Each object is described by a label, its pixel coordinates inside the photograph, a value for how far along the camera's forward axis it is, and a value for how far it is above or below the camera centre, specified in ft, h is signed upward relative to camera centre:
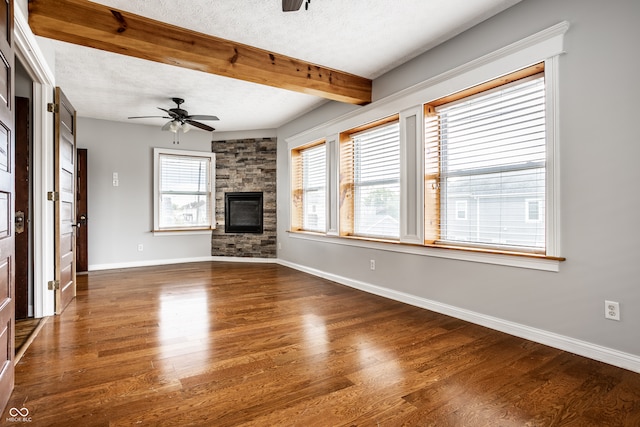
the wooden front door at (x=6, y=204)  5.84 +0.18
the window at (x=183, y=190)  21.34 +1.52
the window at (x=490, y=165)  9.16 +1.40
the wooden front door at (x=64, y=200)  11.09 +0.48
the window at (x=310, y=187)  18.44 +1.44
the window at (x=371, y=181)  13.69 +1.39
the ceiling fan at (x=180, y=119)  16.00 +4.39
